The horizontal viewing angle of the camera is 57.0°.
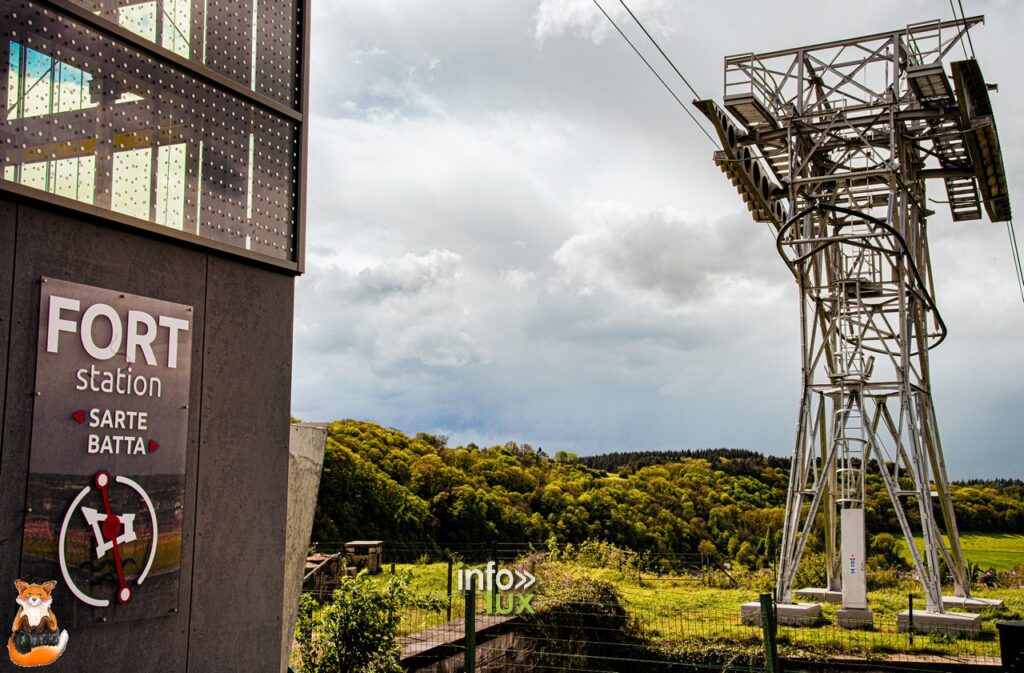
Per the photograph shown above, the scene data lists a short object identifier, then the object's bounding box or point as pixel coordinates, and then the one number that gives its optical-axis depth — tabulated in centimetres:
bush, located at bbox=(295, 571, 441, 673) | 914
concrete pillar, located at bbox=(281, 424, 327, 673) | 586
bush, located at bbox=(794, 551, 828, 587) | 1742
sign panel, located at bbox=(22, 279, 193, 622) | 408
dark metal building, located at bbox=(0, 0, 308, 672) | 409
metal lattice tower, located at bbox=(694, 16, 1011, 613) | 1367
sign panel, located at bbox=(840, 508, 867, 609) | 1317
